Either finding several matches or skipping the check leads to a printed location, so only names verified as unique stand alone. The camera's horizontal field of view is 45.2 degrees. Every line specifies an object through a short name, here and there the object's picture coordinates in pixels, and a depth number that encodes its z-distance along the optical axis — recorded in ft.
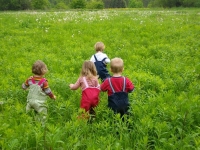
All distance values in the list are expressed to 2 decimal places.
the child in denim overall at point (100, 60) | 21.06
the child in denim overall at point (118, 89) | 14.83
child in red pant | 15.35
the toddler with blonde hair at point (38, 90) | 15.16
